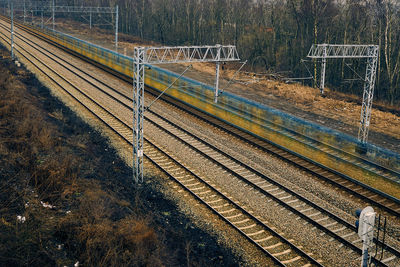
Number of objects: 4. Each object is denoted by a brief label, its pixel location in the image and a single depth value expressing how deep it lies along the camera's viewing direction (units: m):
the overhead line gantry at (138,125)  17.11
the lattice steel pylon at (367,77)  23.36
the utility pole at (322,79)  36.24
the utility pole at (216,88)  27.33
